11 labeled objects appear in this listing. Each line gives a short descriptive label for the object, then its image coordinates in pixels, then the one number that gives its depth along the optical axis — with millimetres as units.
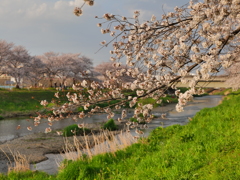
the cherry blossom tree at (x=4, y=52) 43812
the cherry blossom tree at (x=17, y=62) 45812
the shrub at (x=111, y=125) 19067
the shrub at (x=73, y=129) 17248
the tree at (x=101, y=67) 65938
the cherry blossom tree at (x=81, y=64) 60669
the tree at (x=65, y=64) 58644
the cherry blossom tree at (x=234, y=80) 18580
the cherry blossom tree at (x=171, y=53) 4789
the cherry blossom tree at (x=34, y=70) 49703
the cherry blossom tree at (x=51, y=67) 58916
